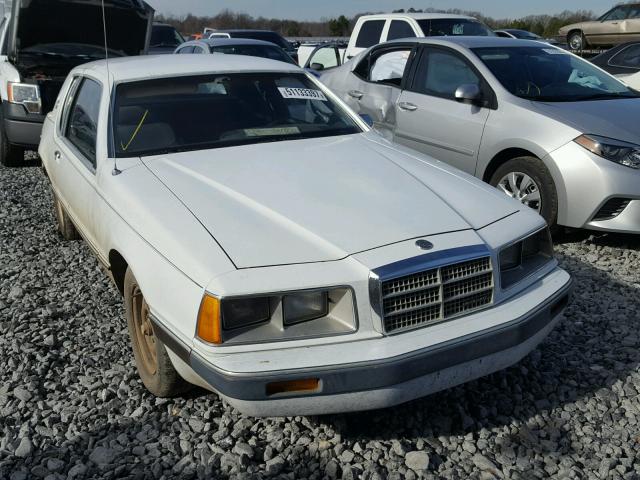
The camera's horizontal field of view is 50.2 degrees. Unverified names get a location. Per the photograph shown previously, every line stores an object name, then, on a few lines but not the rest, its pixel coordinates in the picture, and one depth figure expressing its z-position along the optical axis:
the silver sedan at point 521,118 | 4.91
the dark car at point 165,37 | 18.52
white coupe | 2.52
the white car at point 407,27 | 12.33
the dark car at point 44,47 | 7.89
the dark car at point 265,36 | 16.92
